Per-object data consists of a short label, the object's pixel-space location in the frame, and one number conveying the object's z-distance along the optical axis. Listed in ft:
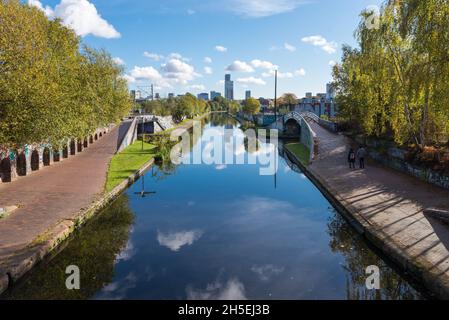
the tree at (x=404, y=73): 57.16
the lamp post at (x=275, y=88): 225.56
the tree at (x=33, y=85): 49.57
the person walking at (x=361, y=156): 82.69
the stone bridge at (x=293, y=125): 153.38
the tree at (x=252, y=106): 339.98
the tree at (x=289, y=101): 400.88
